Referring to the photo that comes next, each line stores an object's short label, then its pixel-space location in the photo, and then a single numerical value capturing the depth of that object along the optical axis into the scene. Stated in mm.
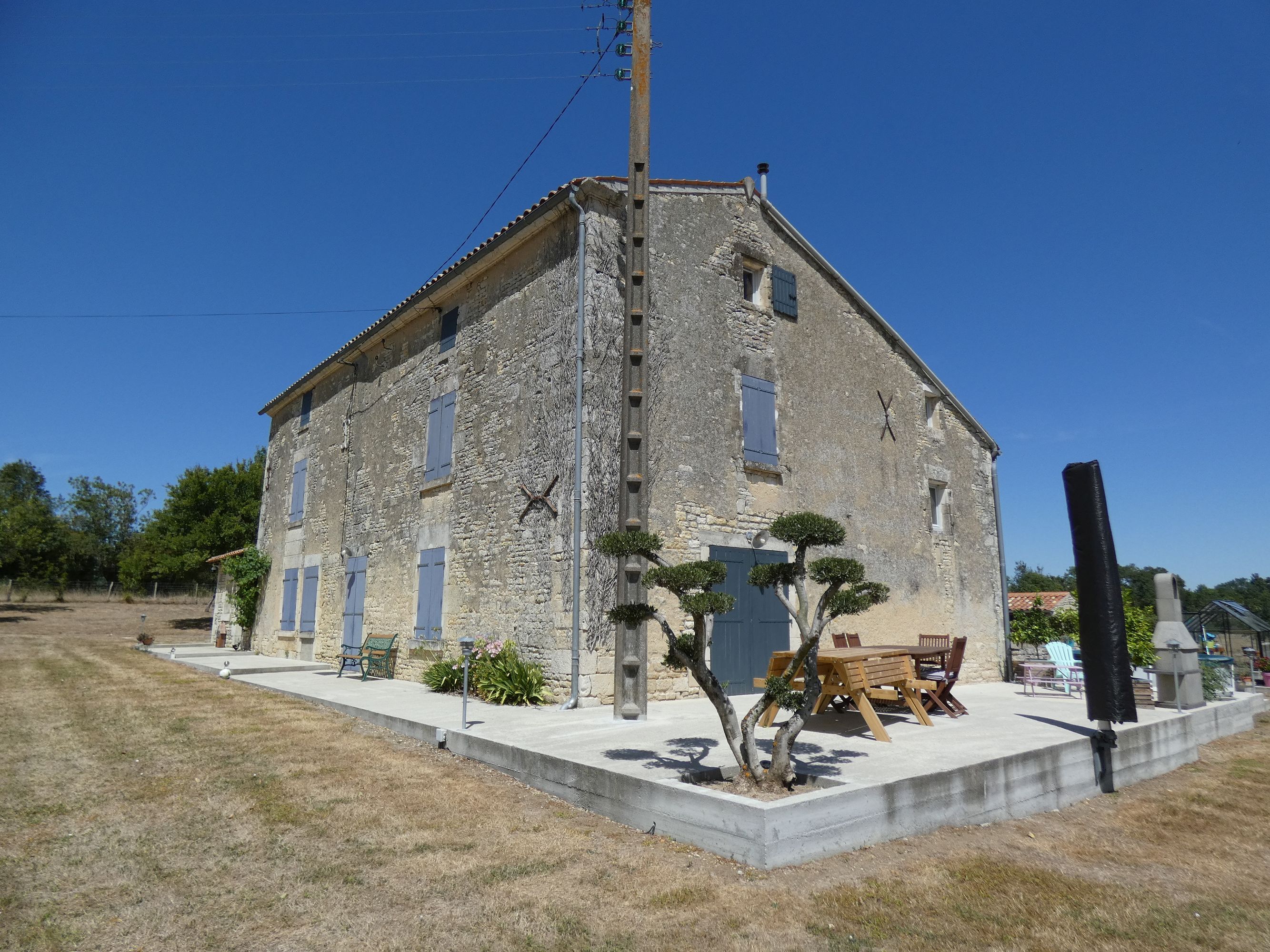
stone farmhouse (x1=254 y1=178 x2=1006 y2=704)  8984
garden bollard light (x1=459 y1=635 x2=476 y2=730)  6242
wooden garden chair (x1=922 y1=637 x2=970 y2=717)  7102
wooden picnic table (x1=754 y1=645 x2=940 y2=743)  5801
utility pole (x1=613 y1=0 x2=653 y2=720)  6926
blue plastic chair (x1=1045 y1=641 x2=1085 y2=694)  9359
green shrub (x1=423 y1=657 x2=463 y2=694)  9320
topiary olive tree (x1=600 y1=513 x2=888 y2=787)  4258
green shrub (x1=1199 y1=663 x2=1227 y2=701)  8516
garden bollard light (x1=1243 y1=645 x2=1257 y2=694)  11013
